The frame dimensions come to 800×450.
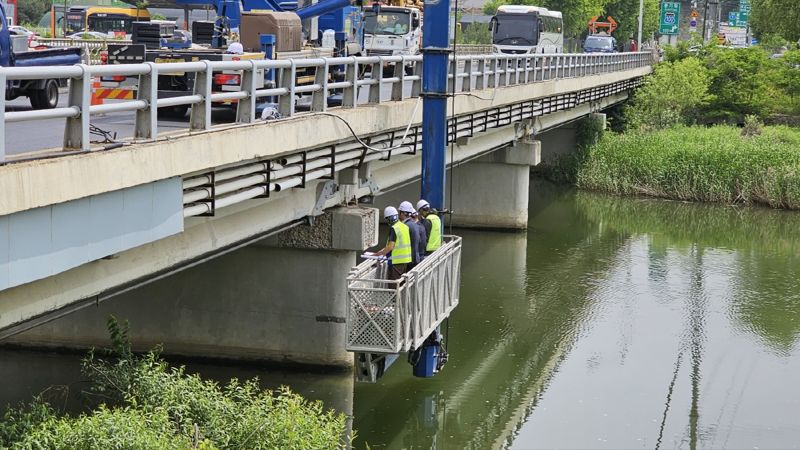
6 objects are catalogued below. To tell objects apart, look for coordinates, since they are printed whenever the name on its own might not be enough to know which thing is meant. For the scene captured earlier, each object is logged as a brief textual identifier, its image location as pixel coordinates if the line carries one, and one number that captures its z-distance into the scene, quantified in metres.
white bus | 53.06
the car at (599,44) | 71.31
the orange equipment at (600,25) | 86.43
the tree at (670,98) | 51.62
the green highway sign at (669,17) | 77.44
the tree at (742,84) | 54.06
